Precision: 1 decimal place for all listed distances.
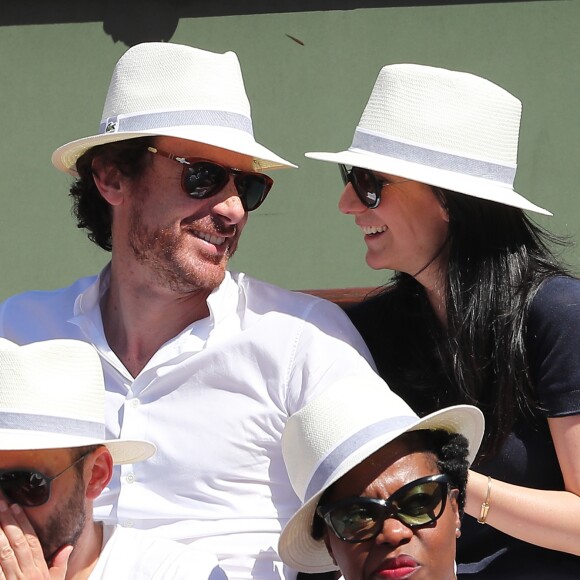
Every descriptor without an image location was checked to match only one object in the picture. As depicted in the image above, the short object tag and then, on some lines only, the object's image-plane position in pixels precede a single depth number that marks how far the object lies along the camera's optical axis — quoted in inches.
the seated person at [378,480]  173.3
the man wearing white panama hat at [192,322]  228.2
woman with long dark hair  213.0
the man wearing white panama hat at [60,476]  180.7
